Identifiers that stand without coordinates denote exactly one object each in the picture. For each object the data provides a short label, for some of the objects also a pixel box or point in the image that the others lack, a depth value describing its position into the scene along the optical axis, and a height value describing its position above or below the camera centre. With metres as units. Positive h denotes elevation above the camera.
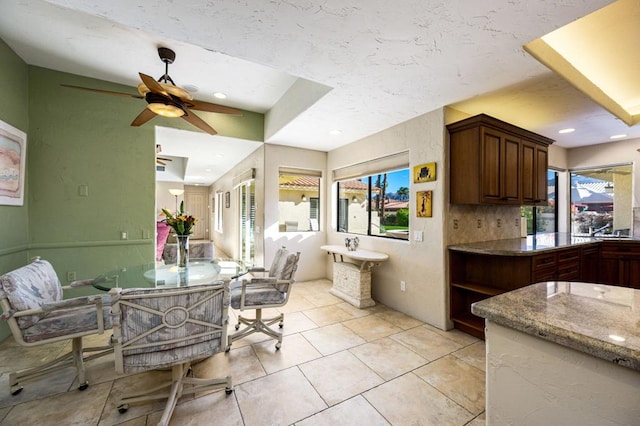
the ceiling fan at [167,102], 2.08 +1.01
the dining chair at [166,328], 1.41 -0.69
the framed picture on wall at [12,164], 2.40 +0.48
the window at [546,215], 4.72 -0.03
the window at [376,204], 3.62 +0.15
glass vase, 2.58 -0.39
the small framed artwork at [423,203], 2.96 +0.13
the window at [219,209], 8.80 +0.13
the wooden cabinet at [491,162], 2.65 +0.59
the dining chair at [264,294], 2.37 -0.80
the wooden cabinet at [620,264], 3.57 -0.71
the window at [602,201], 4.22 +0.25
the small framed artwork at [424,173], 2.93 +0.50
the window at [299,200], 4.68 +0.26
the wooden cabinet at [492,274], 2.54 -0.66
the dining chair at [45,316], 1.66 -0.77
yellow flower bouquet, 2.51 -0.10
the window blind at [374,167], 3.42 +0.73
